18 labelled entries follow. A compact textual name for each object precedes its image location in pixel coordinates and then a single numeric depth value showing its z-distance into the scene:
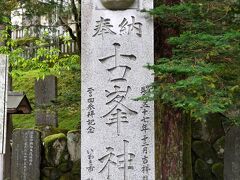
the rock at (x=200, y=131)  6.96
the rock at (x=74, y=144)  7.61
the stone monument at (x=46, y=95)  8.54
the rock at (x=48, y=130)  8.32
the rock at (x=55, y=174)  7.57
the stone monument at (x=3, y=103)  3.78
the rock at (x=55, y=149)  7.54
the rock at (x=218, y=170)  6.75
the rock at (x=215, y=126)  6.89
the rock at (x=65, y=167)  7.64
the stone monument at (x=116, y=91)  4.56
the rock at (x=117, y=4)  4.68
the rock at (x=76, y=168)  7.63
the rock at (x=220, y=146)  6.83
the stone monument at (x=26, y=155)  7.16
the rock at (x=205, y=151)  6.90
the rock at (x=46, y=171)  7.53
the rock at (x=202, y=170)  6.86
